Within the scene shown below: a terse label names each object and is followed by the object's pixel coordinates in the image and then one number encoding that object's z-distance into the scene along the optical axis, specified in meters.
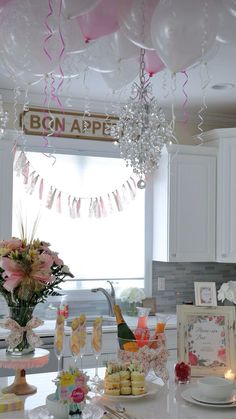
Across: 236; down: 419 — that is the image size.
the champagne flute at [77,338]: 1.94
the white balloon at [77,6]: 1.78
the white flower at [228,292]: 4.29
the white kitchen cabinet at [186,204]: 4.38
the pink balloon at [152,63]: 2.35
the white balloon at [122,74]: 2.37
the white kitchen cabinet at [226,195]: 4.42
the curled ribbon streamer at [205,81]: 3.60
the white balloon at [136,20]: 2.05
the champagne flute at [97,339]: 1.99
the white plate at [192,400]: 1.73
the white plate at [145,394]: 1.77
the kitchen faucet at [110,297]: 4.26
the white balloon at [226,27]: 1.95
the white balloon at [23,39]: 1.94
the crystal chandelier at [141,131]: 3.41
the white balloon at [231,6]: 1.98
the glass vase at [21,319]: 1.94
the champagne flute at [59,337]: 1.93
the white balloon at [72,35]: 2.04
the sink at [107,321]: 4.23
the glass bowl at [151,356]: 1.91
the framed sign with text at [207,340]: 2.04
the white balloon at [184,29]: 1.80
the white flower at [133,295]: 4.41
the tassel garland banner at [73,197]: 4.25
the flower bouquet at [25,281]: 1.89
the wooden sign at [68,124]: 4.30
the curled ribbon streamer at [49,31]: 1.97
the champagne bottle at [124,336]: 1.93
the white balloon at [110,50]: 2.20
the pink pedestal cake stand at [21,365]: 1.88
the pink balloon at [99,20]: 2.00
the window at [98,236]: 4.39
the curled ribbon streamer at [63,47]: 1.98
